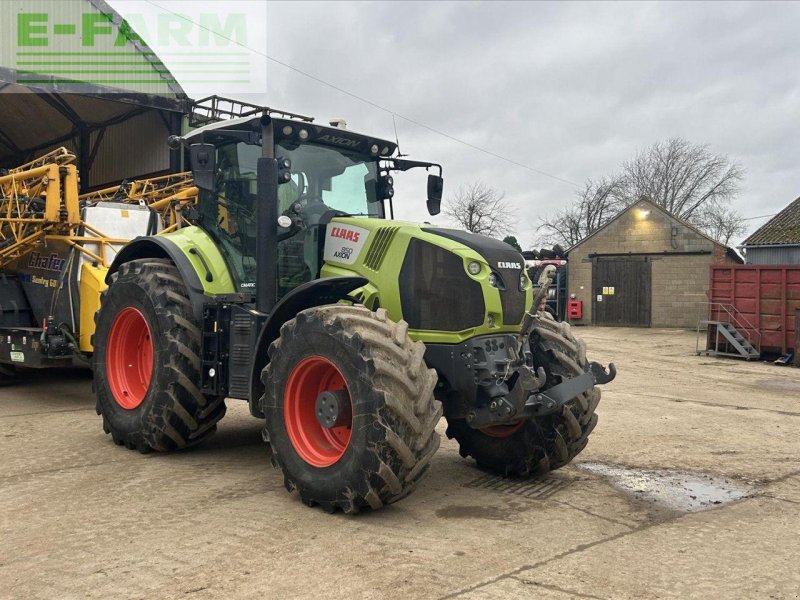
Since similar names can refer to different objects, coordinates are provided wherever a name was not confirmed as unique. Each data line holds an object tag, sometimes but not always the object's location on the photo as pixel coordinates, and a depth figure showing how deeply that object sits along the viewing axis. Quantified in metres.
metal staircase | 16.94
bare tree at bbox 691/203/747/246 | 47.00
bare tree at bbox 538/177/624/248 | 47.94
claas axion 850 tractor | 4.27
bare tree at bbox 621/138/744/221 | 47.97
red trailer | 16.34
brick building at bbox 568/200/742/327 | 26.55
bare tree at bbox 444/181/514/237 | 36.41
